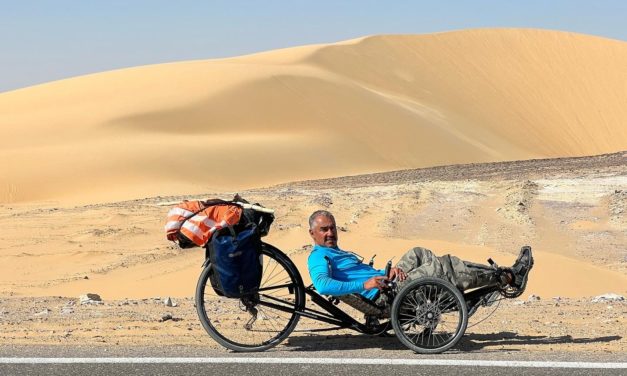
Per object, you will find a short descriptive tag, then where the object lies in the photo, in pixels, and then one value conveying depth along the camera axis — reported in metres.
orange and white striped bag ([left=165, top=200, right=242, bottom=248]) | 6.82
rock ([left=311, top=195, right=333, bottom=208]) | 21.06
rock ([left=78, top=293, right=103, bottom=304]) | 9.81
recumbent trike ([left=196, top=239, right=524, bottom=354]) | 6.70
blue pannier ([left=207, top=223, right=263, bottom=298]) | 6.81
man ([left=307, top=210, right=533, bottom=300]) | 6.83
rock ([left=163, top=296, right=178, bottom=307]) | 9.57
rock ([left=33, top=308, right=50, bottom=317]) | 8.71
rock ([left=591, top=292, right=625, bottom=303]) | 9.65
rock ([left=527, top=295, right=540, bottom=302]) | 9.99
